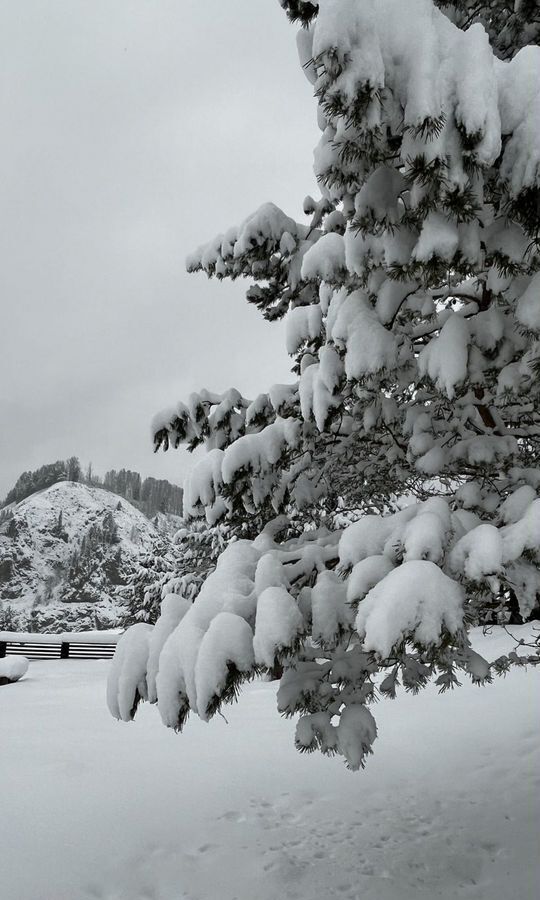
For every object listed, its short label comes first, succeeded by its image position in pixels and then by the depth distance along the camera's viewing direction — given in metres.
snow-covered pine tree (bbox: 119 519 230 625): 15.45
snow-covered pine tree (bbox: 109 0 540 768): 1.89
